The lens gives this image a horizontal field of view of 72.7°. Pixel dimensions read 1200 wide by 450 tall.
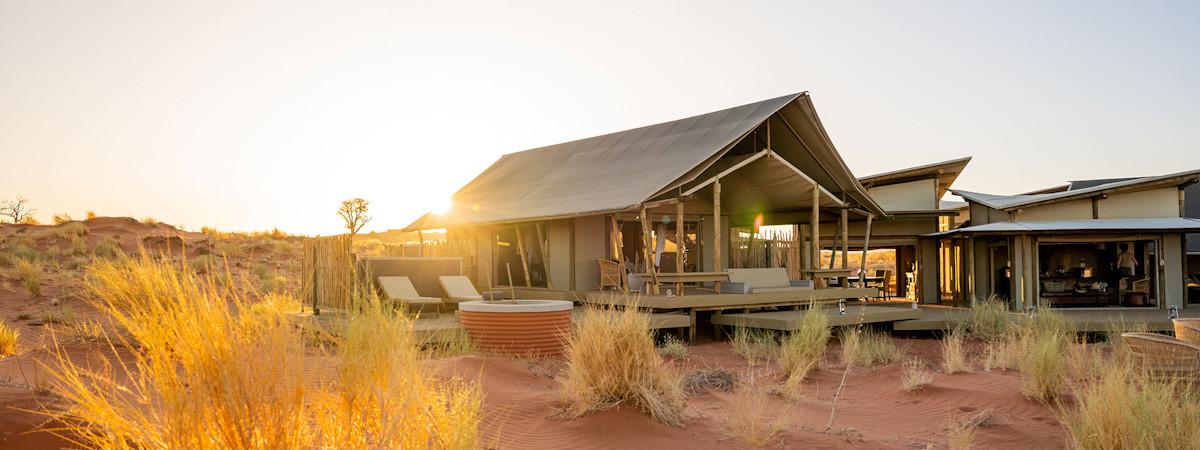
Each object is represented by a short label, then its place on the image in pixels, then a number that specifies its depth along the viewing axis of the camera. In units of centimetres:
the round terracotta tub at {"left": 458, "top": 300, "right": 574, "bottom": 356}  967
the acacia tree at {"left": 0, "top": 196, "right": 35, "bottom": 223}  3338
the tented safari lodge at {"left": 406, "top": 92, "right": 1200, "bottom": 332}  1391
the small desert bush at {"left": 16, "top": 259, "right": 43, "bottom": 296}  1755
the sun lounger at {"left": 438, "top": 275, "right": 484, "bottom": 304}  1373
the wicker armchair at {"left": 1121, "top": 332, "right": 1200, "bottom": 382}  639
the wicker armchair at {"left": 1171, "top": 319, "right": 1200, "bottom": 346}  726
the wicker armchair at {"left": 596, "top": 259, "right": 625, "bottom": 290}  1442
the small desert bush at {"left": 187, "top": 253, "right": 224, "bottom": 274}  2402
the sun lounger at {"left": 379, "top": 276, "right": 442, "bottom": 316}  1248
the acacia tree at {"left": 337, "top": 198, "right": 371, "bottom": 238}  3781
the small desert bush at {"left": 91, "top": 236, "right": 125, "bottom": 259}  2470
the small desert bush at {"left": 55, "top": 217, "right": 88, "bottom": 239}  2756
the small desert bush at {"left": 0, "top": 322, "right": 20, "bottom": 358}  931
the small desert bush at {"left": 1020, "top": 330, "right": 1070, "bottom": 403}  717
